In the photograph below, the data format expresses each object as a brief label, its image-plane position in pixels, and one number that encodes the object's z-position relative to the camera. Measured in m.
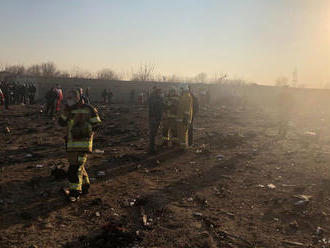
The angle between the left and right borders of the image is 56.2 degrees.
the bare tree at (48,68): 61.17
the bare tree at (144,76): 61.78
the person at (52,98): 14.71
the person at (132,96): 32.09
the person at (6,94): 17.81
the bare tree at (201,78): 74.66
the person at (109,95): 29.44
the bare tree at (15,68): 62.34
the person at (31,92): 22.95
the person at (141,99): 29.34
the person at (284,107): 11.84
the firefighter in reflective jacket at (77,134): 4.89
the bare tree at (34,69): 59.46
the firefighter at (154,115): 8.78
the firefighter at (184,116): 9.07
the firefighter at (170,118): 9.21
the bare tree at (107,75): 62.36
